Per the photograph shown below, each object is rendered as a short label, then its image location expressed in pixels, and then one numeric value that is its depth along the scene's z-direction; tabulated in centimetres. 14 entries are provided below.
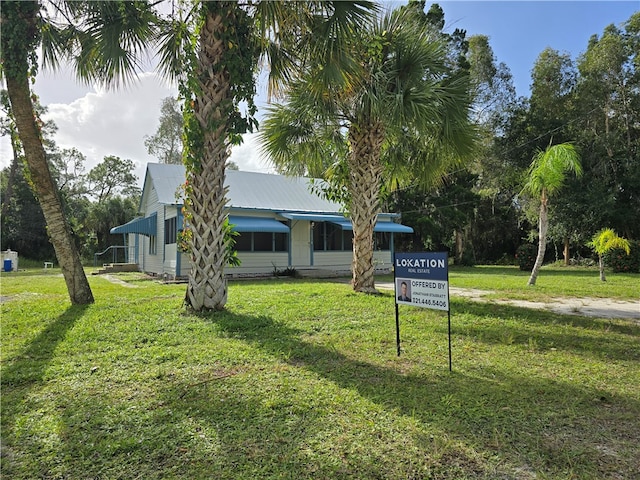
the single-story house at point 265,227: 1452
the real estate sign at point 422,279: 379
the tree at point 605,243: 1265
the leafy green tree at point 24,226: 2734
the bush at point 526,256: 1858
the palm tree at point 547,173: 1047
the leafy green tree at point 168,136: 3281
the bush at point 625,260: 1628
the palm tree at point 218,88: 600
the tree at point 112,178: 3859
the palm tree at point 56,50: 597
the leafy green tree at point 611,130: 1844
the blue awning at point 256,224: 1375
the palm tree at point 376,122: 759
